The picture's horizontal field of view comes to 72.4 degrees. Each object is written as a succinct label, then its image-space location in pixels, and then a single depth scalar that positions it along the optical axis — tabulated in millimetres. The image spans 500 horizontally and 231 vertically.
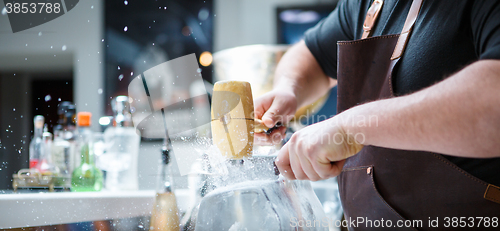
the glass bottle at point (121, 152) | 1374
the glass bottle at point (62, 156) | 1298
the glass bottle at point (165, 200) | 965
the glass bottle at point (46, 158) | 1245
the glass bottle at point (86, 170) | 1243
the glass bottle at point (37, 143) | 1275
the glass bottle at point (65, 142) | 1307
